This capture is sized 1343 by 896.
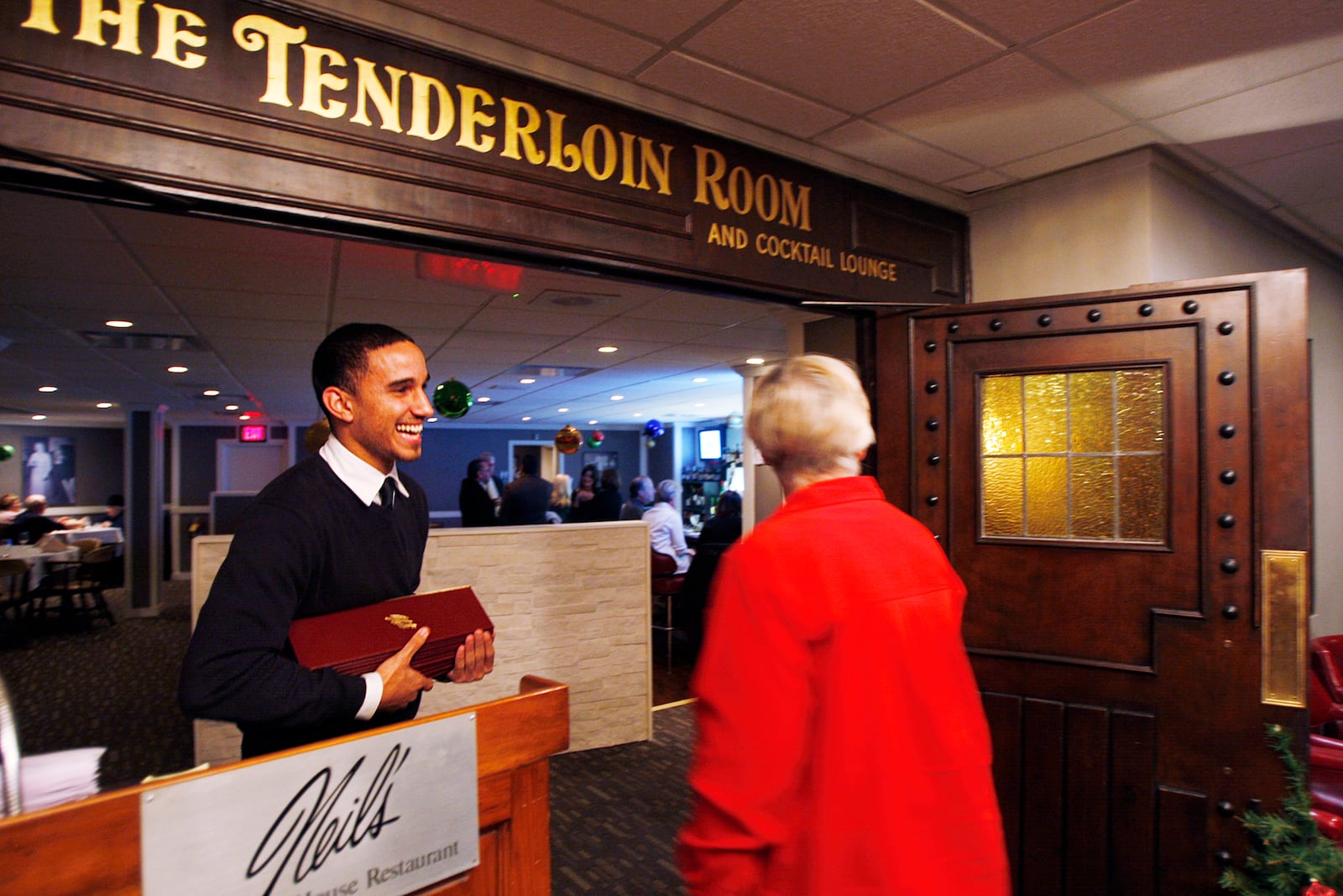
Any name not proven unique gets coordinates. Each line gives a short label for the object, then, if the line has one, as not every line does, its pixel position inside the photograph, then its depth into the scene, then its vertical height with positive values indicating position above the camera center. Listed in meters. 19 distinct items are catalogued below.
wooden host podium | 1.18 -0.55
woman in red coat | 1.03 -0.40
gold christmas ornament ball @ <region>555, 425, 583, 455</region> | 10.66 +0.17
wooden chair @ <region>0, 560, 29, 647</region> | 7.67 -1.72
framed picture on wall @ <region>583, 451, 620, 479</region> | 18.69 -0.17
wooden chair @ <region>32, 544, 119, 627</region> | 8.05 -1.50
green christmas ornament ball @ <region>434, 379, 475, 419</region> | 7.00 +0.51
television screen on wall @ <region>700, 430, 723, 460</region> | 16.14 +0.16
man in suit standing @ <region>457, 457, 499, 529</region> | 6.86 -0.46
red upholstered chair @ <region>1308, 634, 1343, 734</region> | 3.16 -1.04
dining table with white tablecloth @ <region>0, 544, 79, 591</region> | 8.27 -1.17
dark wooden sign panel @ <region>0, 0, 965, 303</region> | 1.42 +0.74
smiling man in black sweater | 1.20 -0.21
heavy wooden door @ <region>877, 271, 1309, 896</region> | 2.23 -0.29
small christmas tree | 2.07 -1.13
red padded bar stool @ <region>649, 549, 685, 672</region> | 6.45 -1.12
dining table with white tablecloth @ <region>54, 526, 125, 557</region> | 13.37 -1.48
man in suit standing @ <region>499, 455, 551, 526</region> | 6.31 -0.41
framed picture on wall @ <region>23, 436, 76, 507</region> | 16.06 -0.34
